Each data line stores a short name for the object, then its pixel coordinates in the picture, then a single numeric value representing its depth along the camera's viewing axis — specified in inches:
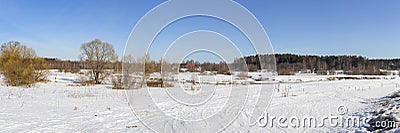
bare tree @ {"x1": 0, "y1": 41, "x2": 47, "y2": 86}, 676.7
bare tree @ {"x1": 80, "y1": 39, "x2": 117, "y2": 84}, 882.8
